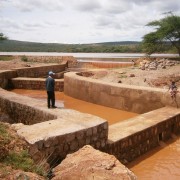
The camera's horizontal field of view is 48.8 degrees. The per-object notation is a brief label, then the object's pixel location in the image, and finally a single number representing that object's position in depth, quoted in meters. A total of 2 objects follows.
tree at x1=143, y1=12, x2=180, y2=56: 16.39
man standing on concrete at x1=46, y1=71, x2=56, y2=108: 5.29
